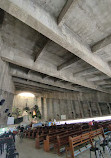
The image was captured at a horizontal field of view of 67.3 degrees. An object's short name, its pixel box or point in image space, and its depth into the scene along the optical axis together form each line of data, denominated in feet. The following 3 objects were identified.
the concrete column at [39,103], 70.48
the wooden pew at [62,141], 15.51
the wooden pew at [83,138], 13.42
